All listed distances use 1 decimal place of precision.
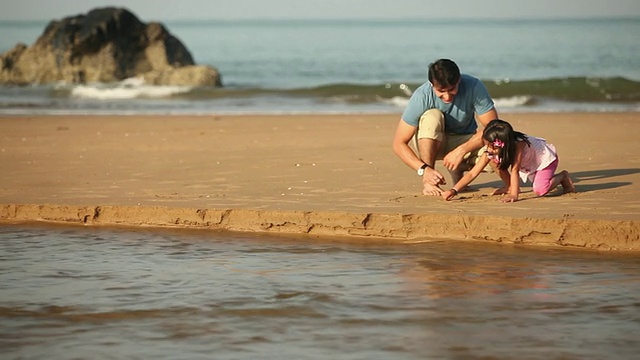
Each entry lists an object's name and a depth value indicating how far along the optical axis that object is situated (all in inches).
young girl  633.6
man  671.1
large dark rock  2923.2
